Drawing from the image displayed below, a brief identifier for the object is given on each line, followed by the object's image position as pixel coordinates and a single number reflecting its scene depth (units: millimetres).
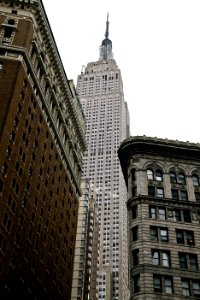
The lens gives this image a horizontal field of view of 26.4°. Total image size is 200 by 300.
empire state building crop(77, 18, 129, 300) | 179500
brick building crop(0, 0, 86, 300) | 61312
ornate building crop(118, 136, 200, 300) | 53062
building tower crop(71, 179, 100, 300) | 116125
